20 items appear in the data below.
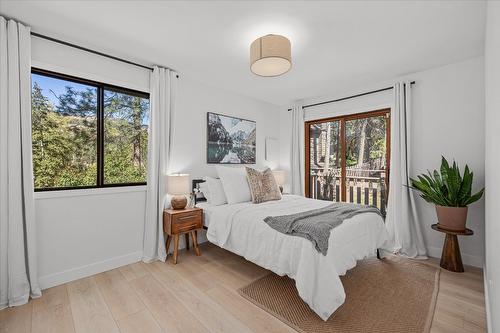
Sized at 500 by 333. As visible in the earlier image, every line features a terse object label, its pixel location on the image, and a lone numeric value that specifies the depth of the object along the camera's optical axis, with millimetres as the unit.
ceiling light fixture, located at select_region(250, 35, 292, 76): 2170
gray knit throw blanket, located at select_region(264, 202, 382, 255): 1957
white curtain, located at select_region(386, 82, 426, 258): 3188
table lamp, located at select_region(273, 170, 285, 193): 4523
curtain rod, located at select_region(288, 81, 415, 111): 3586
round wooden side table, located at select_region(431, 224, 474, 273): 2684
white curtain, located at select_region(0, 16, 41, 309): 2059
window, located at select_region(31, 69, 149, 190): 2451
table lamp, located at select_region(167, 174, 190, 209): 3023
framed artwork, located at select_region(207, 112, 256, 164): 3883
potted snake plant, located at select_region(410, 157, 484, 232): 2629
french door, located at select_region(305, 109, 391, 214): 3852
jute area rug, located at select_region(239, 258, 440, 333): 1823
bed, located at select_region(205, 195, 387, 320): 1855
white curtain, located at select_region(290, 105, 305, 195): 4609
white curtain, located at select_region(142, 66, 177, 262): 3012
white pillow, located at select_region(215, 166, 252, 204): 3312
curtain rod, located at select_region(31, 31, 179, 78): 2340
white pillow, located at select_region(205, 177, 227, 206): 3281
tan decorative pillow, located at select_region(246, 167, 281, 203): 3338
